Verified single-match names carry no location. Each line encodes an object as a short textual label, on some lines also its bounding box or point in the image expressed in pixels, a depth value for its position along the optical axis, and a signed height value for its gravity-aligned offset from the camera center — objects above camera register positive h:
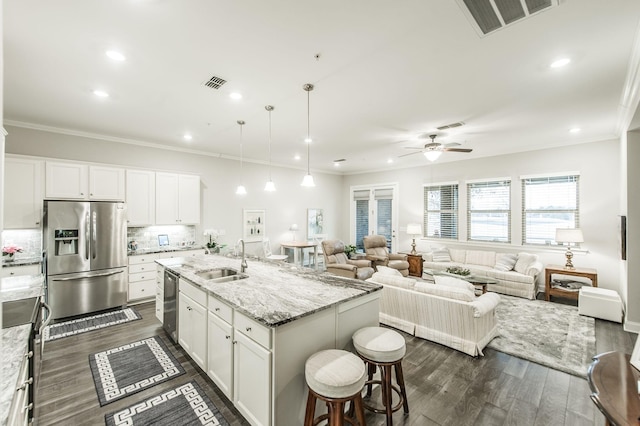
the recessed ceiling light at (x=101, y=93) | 3.22 +1.38
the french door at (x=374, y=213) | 8.14 +0.02
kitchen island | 1.96 -0.91
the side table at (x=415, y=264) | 6.46 -1.15
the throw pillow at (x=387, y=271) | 4.24 -0.87
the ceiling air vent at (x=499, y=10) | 1.93 +1.42
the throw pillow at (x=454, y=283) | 3.84 -0.96
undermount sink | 3.13 -0.71
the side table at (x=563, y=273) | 4.78 -1.06
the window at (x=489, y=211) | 6.22 +0.05
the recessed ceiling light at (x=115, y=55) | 2.52 +1.42
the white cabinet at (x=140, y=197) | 4.96 +0.29
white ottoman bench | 4.16 -1.35
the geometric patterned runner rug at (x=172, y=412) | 2.29 -1.65
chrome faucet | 3.33 -0.62
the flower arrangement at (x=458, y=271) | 5.09 -1.05
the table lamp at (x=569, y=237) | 4.95 -0.42
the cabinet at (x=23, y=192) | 3.95 +0.30
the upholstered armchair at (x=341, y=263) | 5.54 -1.04
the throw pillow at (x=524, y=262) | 5.41 -0.93
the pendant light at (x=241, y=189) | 4.24 +0.41
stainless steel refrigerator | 4.10 -0.63
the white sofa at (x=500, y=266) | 5.26 -1.09
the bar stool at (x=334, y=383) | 1.78 -1.07
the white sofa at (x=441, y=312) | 3.29 -1.23
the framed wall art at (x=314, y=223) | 8.41 -0.28
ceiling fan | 4.60 +1.03
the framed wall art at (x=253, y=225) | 6.84 -0.28
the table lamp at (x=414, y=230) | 7.07 -0.41
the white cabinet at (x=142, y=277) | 4.85 -1.09
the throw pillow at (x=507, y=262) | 5.65 -0.98
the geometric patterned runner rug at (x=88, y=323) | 3.78 -1.57
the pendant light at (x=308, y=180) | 3.21 +0.42
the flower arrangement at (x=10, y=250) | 3.89 -0.49
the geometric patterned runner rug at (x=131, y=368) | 2.68 -1.61
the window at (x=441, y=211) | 6.96 +0.06
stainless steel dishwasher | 3.35 -1.11
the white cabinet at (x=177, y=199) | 5.31 +0.29
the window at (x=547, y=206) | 5.43 +0.14
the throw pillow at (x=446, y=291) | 3.34 -0.95
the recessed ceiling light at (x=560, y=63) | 2.62 +1.40
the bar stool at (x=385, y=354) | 2.14 -1.06
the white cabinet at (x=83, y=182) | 4.28 +0.51
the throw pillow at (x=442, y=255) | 6.54 -0.96
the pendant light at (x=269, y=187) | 4.08 +0.38
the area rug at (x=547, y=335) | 3.17 -1.59
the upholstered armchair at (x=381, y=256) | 6.33 -1.00
